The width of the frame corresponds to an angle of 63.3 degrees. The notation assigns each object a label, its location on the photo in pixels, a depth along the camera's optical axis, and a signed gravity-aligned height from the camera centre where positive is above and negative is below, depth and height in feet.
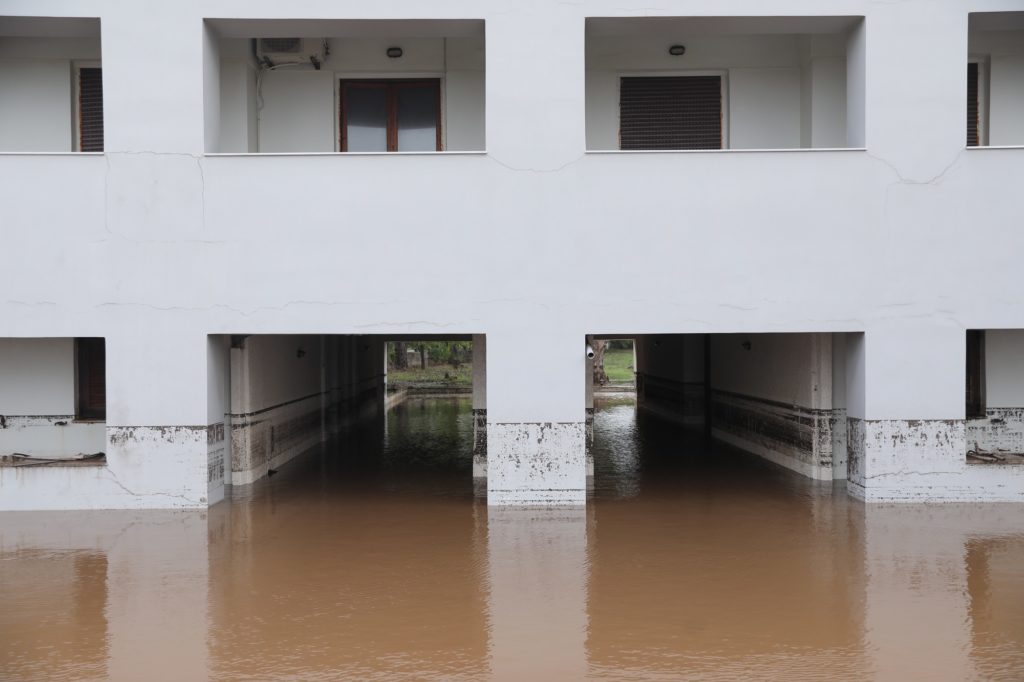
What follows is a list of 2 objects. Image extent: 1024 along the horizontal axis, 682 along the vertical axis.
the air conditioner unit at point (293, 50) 37.50 +12.45
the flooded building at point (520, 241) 32.68 +3.24
